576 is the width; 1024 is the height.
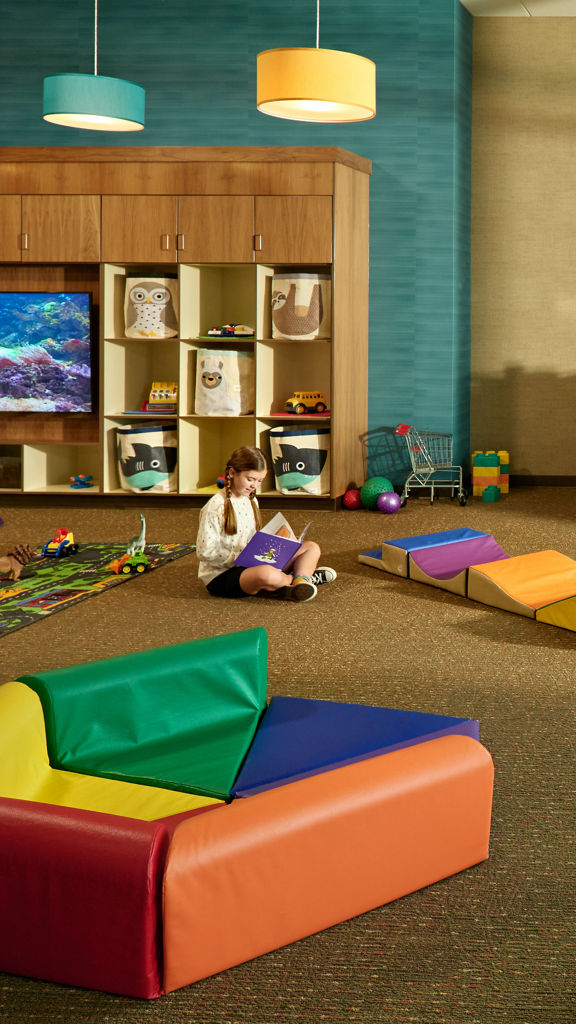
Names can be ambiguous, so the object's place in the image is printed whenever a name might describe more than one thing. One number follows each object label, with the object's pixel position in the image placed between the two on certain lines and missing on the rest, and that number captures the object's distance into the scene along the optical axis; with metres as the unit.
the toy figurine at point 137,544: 5.68
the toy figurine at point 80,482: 8.10
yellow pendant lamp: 5.18
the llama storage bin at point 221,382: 7.76
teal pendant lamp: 6.32
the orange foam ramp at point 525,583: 4.67
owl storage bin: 7.75
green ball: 7.88
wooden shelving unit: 7.61
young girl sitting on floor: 4.89
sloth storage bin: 7.65
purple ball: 7.74
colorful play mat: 4.66
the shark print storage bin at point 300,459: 7.76
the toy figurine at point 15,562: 5.30
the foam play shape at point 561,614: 4.35
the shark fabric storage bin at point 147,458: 7.79
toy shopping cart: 8.45
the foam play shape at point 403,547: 5.48
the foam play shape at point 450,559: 5.20
